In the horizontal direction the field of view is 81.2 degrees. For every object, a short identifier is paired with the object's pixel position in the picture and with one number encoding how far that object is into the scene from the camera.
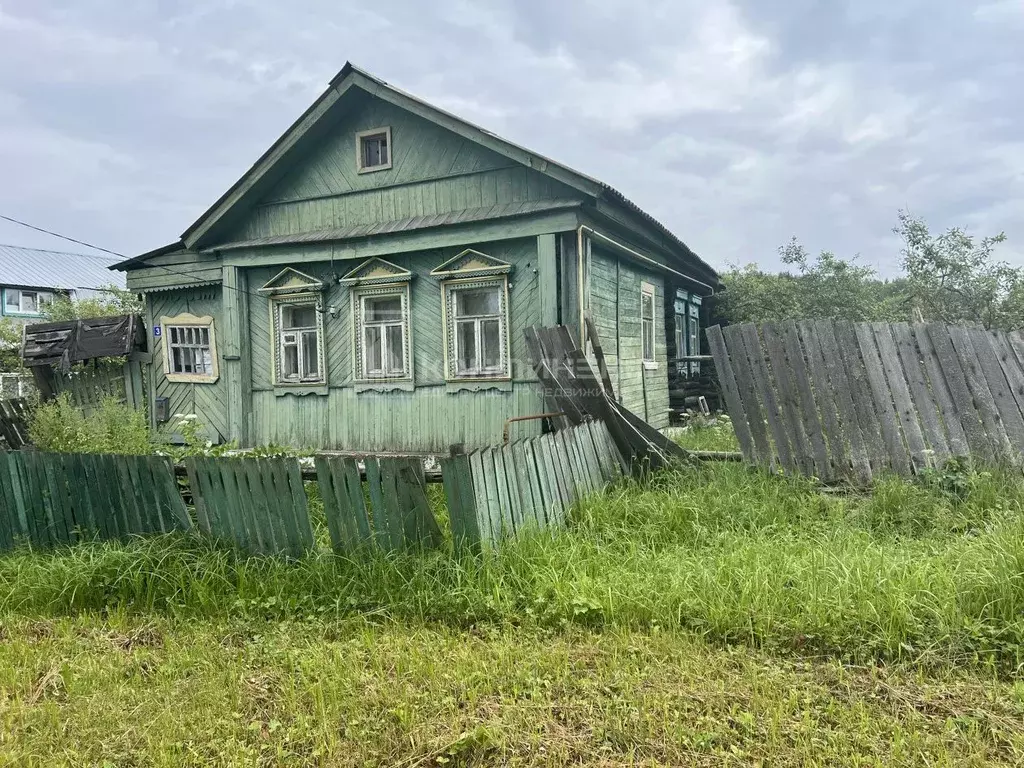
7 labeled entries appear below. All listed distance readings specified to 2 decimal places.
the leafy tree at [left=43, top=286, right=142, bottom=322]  25.95
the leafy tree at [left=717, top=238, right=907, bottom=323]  13.66
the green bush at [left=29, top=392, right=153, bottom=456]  8.12
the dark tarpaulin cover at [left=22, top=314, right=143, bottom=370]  10.76
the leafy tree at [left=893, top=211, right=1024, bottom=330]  12.43
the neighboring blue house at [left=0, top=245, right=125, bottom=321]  33.06
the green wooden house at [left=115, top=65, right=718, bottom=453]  8.07
